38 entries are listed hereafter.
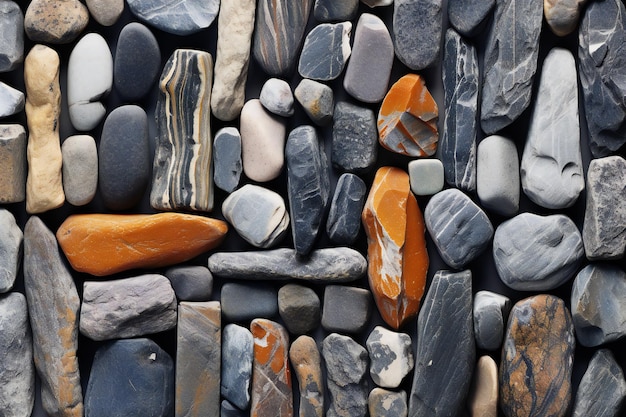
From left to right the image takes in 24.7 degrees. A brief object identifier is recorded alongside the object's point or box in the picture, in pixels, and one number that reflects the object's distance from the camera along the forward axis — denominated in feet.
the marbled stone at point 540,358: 2.19
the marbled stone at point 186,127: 2.26
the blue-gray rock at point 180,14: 2.25
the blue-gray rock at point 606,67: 2.15
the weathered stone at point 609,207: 2.15
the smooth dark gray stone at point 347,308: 2.25
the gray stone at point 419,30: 2.20
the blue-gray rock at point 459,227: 2.20
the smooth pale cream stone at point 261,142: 2.25
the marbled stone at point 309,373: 2.27
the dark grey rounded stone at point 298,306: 2.26
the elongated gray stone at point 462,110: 2.21
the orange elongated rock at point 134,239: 2.26
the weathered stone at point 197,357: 2.28
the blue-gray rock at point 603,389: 2.18
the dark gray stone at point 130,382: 2.27
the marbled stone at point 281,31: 2.25
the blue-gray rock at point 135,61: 2.26
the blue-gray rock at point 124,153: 2.26
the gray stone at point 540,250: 2.18
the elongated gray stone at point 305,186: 2.23
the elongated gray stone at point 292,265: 2.24
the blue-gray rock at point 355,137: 2.24
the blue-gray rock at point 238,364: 2.27
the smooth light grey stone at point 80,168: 2.27
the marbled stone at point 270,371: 2.27
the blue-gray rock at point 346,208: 2.24
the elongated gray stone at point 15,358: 2.28
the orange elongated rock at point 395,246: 2.22
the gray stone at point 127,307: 2.26
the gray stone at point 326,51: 2.23
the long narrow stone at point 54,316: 2.28
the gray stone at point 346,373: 2.24
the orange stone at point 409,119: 2.21
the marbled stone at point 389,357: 2.23
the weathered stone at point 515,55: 2.18
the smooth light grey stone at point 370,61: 2.22
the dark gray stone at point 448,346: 2.21
